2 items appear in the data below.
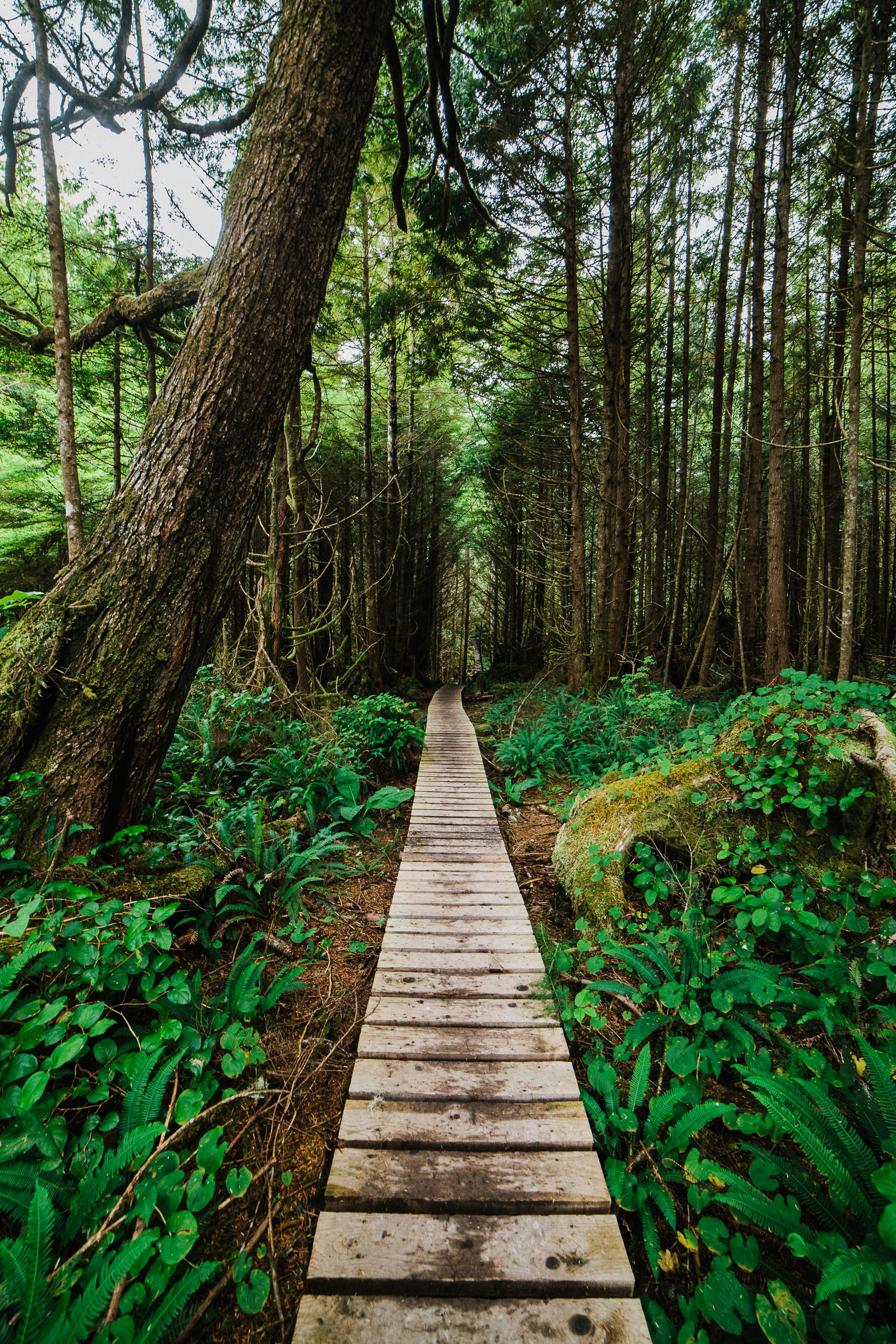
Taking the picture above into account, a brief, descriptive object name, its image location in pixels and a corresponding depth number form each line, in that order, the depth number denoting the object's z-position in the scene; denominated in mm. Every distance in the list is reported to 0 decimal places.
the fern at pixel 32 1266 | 1128
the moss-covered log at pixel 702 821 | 2600
